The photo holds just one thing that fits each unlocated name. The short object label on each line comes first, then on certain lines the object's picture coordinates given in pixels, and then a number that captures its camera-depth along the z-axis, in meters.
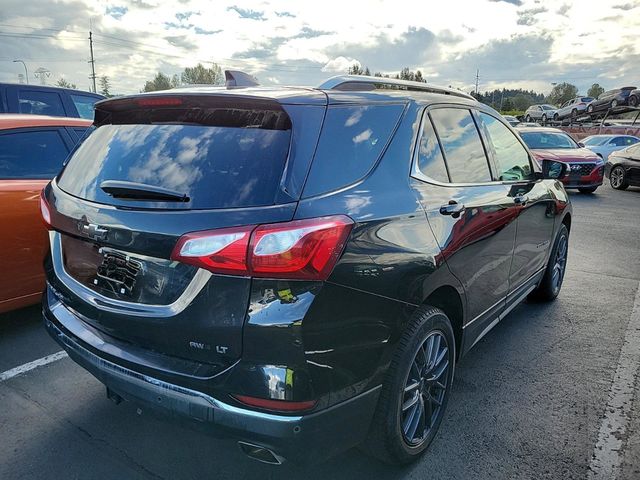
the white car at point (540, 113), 41.22
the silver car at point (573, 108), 35.87
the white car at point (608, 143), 18.25
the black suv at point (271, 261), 1.83
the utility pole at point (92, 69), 68.62
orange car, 3.71
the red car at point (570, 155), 12.97
